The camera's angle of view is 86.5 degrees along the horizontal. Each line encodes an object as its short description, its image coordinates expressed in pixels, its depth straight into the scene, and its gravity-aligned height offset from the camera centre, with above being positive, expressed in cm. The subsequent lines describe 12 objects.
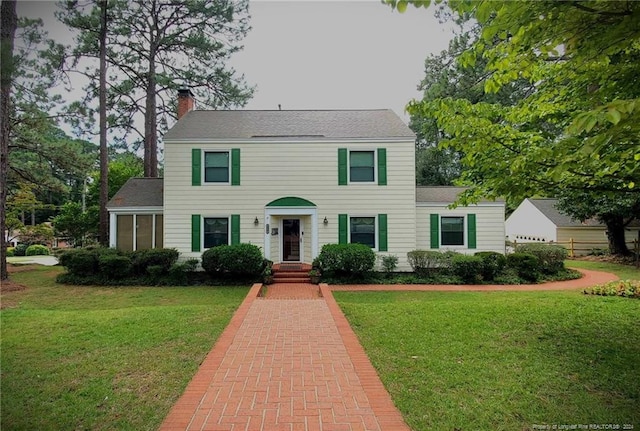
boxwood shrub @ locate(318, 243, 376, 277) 1211 -117
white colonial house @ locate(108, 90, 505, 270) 1338 +139
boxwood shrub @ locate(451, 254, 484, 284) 1236 -157
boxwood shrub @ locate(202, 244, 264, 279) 1198 -117
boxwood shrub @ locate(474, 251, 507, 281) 1262 -149
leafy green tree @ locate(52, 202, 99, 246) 2017 +37
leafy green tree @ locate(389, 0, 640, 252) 282 +163
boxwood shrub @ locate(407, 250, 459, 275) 1295 -136
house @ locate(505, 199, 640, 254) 2317 -41
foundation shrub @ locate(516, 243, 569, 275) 1371 -141
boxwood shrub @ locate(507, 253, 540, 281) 1301 -160
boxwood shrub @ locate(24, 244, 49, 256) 2839 -184
